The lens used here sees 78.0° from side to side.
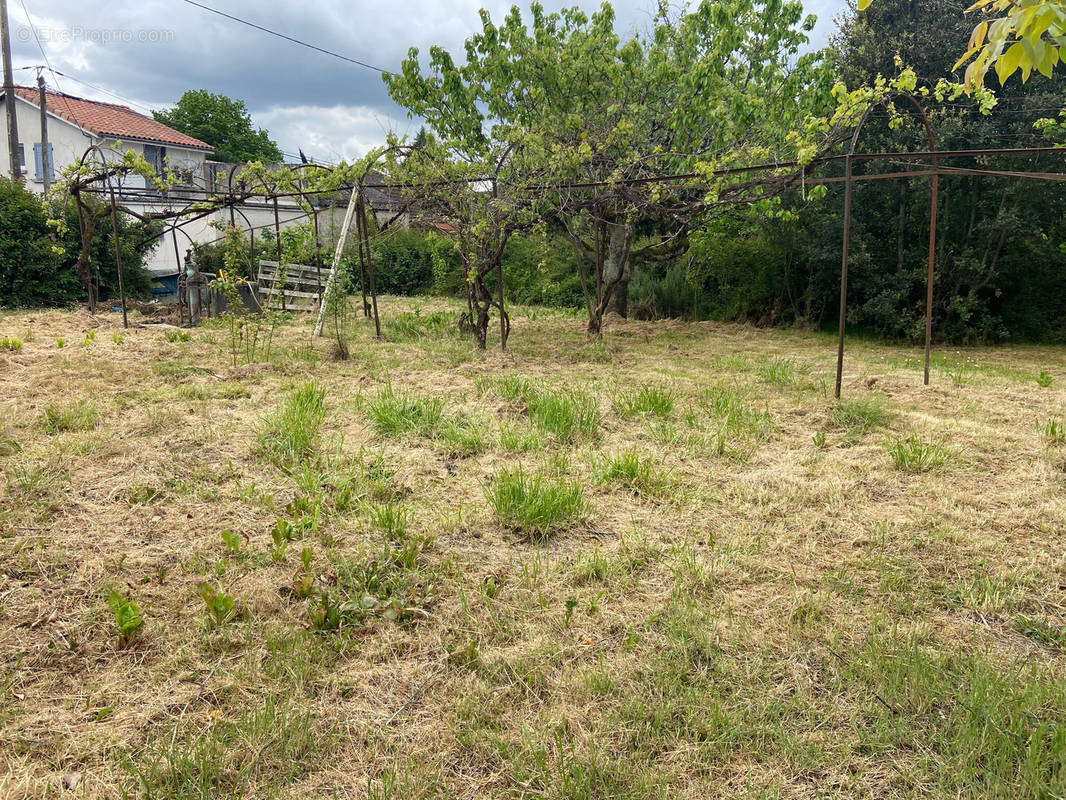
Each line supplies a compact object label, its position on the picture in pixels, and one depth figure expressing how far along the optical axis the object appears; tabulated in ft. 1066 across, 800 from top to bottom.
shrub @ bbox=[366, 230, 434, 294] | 58.08
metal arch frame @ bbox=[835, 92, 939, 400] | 17.26
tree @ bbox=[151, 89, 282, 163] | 138.10
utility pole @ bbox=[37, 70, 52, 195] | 61.13
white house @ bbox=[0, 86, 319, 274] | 74.64
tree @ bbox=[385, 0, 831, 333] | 28.53
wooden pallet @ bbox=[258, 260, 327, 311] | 40.22
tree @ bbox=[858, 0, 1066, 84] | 5.26
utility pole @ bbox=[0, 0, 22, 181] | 49.02
